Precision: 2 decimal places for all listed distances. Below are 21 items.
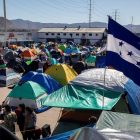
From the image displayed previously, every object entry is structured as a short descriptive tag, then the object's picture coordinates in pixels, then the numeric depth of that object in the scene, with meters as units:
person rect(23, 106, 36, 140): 5.03
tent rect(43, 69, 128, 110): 5.24
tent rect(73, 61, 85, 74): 13.91
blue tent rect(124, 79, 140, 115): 6.02
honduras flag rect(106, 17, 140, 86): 4.68
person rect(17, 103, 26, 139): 5.19
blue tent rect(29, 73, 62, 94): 9.08
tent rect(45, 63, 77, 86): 10.32
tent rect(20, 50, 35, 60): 20.27
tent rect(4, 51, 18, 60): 19.92
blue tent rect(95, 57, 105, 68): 14.21
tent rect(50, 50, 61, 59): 23.35
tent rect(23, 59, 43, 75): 13.88
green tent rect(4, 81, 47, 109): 7.93
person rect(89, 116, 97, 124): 4.88
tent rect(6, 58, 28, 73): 14.53
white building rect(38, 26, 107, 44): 51.22
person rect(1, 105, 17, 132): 4.94
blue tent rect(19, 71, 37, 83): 10.04
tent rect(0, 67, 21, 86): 11.30
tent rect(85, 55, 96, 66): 16.89
